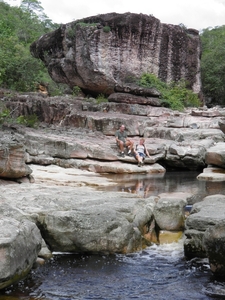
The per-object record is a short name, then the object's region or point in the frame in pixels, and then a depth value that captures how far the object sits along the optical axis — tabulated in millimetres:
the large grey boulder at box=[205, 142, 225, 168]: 13656
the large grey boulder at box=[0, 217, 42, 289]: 4270
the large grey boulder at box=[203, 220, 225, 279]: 4766
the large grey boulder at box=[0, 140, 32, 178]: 9258
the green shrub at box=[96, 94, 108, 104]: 21608
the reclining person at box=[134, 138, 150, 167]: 15127
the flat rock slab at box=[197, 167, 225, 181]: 12766
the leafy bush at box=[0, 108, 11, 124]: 14676
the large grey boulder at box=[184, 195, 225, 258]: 5586
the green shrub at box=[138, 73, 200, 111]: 22766
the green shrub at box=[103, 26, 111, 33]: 23359
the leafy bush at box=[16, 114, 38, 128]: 16250
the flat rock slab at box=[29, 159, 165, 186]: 10922
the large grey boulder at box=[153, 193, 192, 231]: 6832
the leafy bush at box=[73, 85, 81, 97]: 24350
